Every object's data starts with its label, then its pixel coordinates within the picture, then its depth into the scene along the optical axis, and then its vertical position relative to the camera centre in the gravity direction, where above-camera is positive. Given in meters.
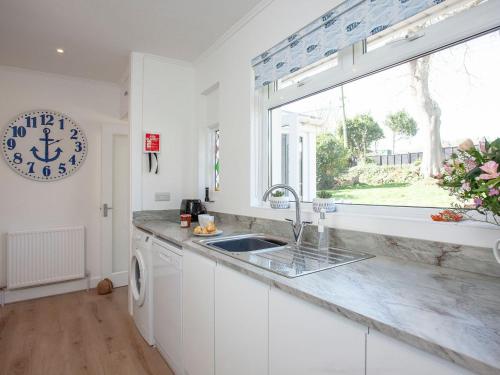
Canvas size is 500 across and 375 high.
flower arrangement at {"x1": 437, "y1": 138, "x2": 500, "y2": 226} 0.79 +0.04
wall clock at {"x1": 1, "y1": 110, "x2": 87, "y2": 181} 3.18 +0.50
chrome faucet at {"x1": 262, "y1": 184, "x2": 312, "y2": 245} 1.67 -0.19
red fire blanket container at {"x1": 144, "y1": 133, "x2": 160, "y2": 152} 2.88 +0.47
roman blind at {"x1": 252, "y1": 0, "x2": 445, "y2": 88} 1.32 +0.86
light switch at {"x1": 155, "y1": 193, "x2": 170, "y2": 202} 2.97 -0.09
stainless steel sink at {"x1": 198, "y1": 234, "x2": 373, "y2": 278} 1.17 -0.33
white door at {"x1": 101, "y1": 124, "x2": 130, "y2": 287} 3.58 -0.18
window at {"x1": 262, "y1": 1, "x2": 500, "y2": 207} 1.19 +0.40
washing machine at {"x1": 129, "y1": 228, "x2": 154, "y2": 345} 2.21 -0.77
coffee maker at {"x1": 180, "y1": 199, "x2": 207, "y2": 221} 2.78 -0.19
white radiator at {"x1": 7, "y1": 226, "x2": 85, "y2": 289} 3.10 -0.77
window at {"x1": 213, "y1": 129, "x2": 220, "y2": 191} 3.11 +0.32
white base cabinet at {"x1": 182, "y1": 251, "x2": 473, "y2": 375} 0.71 -0.50
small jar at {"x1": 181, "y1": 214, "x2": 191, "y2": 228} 2.37 -0.26
